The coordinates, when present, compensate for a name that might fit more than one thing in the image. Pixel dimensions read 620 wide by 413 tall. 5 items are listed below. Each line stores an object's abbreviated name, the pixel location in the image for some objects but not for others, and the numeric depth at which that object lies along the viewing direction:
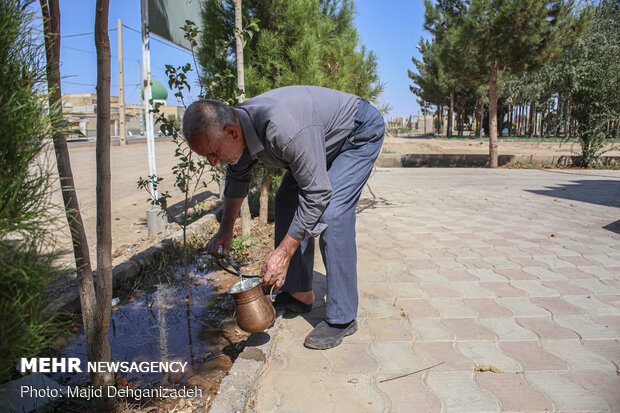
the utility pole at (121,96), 25.42
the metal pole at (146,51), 4.52
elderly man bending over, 2.02
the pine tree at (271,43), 4.81
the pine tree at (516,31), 11.07
